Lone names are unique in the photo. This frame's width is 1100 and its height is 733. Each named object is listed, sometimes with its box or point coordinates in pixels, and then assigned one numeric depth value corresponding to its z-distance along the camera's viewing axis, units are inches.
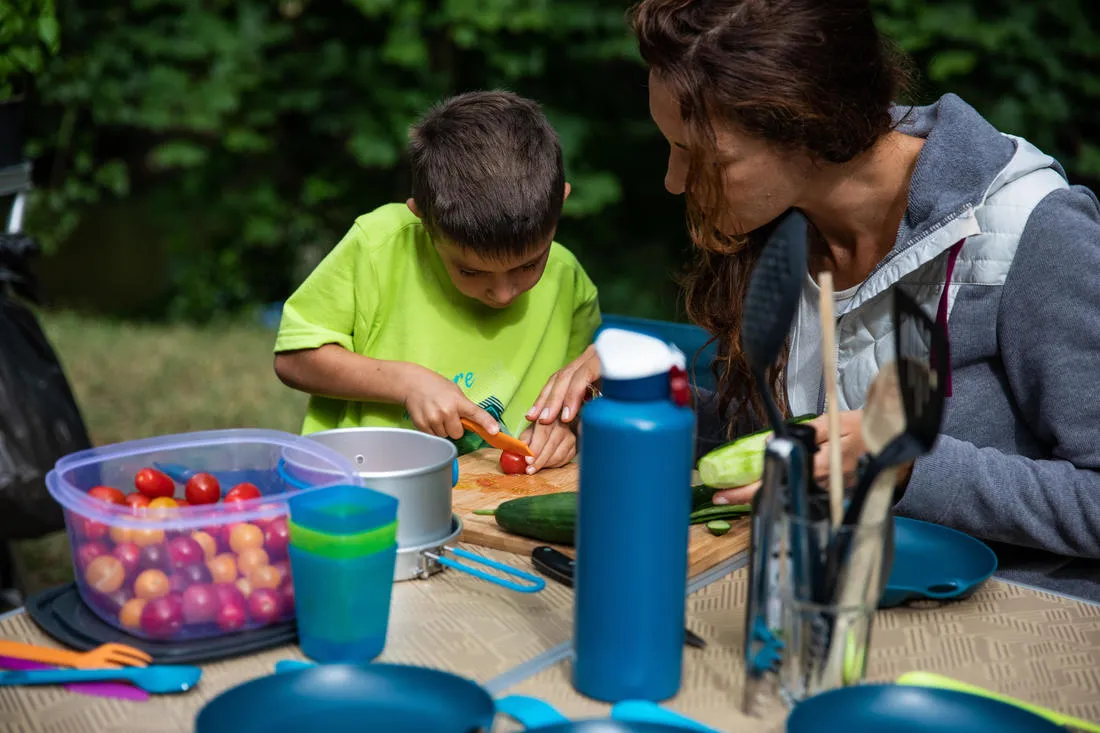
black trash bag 94.4
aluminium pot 54.2
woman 63.1
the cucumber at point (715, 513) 63.3
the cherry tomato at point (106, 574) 48.8
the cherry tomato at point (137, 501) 51.4
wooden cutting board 60.0
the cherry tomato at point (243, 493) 53.6
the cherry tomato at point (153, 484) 54.2
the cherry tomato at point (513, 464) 74.2
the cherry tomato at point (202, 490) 54.2
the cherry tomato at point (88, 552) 49.1
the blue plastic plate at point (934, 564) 53.8
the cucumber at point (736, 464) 60.4
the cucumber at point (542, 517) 59.2
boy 81.4
